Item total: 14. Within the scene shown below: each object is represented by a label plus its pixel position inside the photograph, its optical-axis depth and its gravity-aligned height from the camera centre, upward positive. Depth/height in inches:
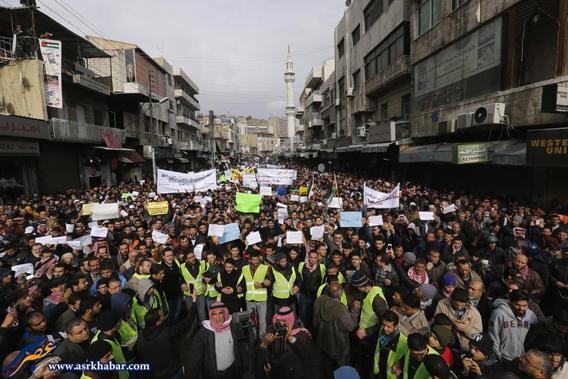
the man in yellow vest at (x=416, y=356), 118.1 -75.9
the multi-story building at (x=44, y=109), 620.4 +122.6
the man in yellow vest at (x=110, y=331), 132.3 -68.8
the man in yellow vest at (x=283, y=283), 205.6 -79.5
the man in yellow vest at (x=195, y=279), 223.0 -81.0
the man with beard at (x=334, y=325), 162.4 -84.9
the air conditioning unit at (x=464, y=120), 476.7 +47.8
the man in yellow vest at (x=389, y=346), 134.1 -80.2
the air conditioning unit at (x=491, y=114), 426.0 +50.7
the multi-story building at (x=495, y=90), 361.1 +87.3
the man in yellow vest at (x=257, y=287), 205.3 -81.1
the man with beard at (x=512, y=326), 144.9 -78.7
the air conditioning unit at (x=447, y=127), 530.0 +44.2
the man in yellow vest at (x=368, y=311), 160.2 -77.5
